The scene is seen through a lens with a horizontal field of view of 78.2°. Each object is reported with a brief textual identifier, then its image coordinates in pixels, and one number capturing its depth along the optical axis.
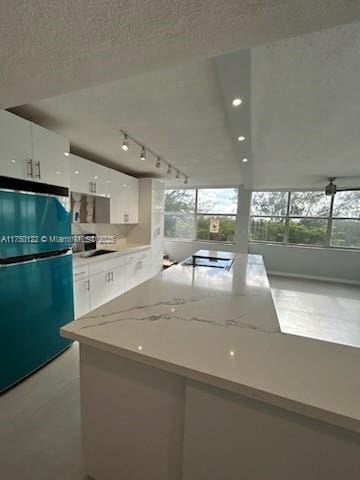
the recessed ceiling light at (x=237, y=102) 1.55
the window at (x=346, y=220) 5.29
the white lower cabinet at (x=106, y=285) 3.01
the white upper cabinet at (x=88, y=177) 2.80
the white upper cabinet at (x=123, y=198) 3.68
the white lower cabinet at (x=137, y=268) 3.92
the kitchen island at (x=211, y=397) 0.69
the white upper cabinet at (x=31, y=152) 1.68
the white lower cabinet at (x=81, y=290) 2.67
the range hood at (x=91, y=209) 3.44
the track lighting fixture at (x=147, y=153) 2.47
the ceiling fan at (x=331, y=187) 4.78
